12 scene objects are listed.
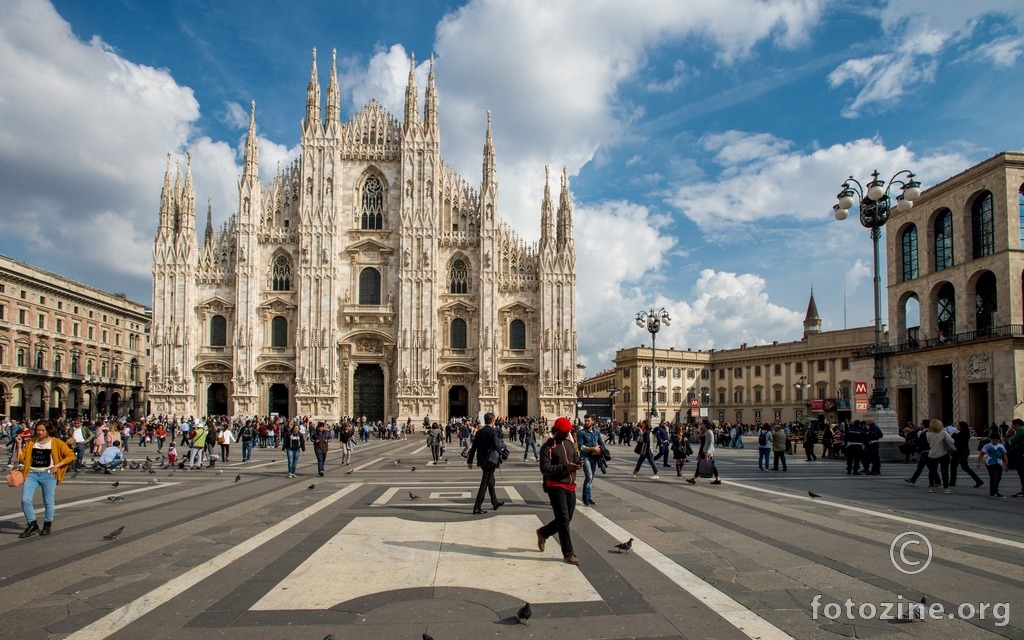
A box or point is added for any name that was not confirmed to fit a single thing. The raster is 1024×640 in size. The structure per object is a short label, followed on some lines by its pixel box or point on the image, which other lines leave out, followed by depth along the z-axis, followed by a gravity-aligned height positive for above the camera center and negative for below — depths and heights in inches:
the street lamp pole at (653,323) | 1389.0 +86.1
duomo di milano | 1946.4 +205.1
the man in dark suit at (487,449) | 459.2 -53.3
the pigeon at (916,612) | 225.3 -77.6
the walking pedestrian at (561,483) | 305.3 -50.9
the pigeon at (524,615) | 217.4 -74.8
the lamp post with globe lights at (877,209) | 760.3 +171.4
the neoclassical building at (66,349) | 2114.9 +66.6
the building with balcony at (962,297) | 1396.4 +150.7
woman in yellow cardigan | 376.5 -53.0
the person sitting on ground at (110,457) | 756.6 -94.1
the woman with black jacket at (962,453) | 588.6 -75.4
